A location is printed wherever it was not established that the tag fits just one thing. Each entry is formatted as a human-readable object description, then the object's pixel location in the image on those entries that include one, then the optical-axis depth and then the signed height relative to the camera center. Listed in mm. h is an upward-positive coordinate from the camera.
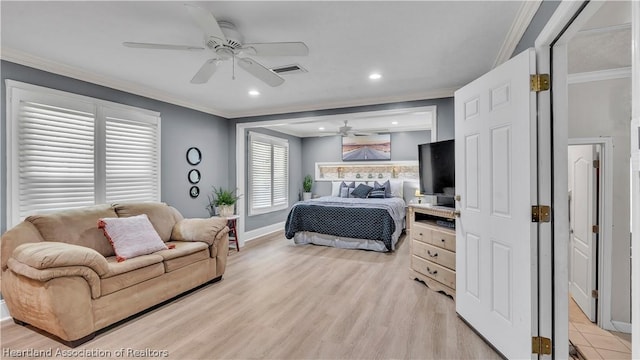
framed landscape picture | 7504 +851
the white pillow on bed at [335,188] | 7517 -194
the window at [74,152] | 2850 +327
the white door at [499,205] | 1854 -174
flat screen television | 3316 +126
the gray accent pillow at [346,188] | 7136 -185
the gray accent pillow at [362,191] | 6817 -244
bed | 4961 -759
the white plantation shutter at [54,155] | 2891 +264
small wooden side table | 4992 -797
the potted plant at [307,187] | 8133 -179
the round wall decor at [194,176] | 4758 +74
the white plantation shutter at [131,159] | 3646 +283
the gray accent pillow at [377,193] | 6785 -290
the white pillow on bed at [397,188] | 6965 -180
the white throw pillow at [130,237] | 2832 -557
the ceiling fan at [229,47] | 1875 +969
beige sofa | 2195 -794
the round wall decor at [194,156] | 4734 +400
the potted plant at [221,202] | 5012 -363
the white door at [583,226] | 2615 -432
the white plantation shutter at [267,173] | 6254 +162
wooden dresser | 3068 -759
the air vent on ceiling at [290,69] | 3168 +1210
